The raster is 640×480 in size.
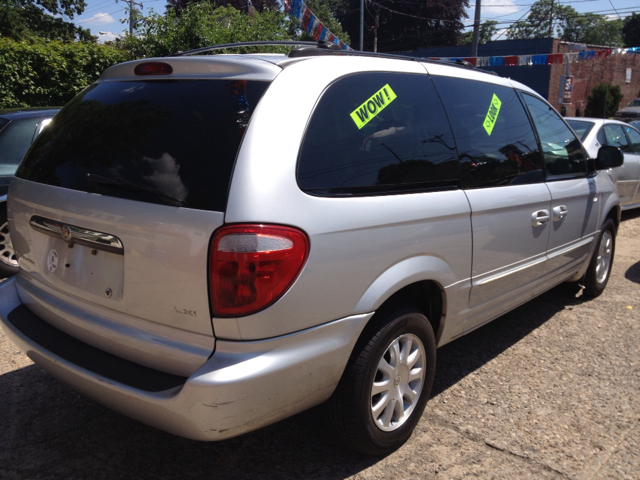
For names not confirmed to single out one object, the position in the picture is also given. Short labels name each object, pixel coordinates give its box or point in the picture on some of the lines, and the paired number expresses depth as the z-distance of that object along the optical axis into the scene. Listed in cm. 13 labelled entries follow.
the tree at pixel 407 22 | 5405
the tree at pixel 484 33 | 5956
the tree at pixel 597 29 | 9920
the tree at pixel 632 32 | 7900
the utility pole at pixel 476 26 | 2080
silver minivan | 204
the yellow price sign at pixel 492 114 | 328
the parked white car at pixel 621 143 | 758
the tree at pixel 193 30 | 1136
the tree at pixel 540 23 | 7906
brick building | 3494
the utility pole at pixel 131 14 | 1233
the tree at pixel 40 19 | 3312
